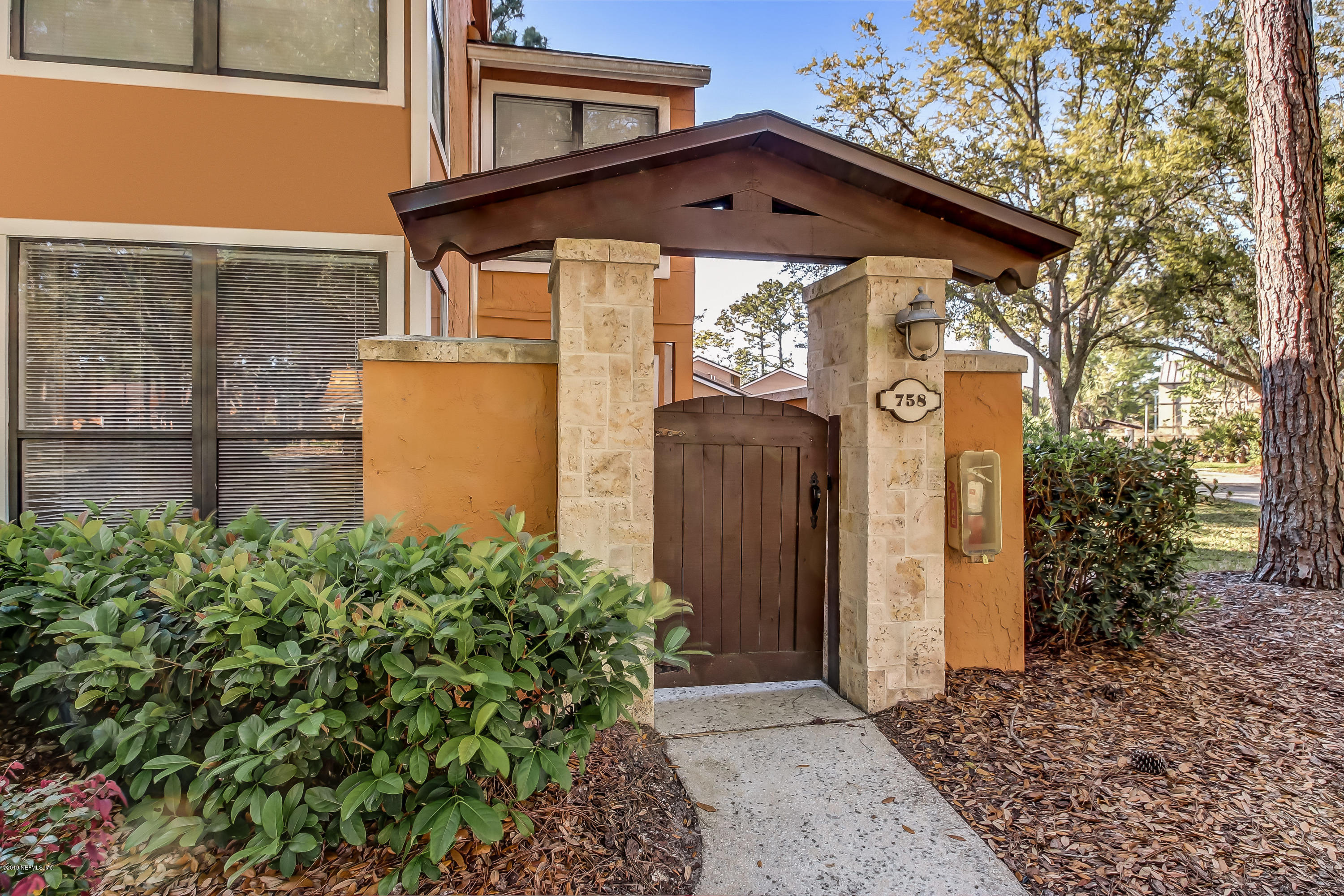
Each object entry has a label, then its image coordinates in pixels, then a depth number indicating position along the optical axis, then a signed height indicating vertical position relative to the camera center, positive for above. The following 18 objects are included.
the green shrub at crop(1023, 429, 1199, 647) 4.46 -0.63
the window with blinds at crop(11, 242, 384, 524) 4.35 +0.46
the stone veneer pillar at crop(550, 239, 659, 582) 3.45 +0.24
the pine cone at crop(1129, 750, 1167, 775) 3.18 -1.52
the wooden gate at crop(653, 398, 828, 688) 4.02 -0.52
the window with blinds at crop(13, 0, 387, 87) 4.43 +2.83
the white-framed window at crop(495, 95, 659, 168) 7.84 +3.85
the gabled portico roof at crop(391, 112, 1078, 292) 3.43 +1.32
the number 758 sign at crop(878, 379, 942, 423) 3.81 +0.27
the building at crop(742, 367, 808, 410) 25.19 +2.61
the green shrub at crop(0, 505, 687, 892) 2.09 -0.79
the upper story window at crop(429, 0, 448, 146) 5.80 +3.45
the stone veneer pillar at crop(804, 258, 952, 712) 3.85 -0.38
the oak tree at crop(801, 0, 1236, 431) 12.62 +6.90
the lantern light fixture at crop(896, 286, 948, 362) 3.70 +0.68
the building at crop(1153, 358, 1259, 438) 35.75 +2.66
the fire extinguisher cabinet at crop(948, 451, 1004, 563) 4.02 -0.34
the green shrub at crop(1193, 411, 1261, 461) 25.08 +0.35
